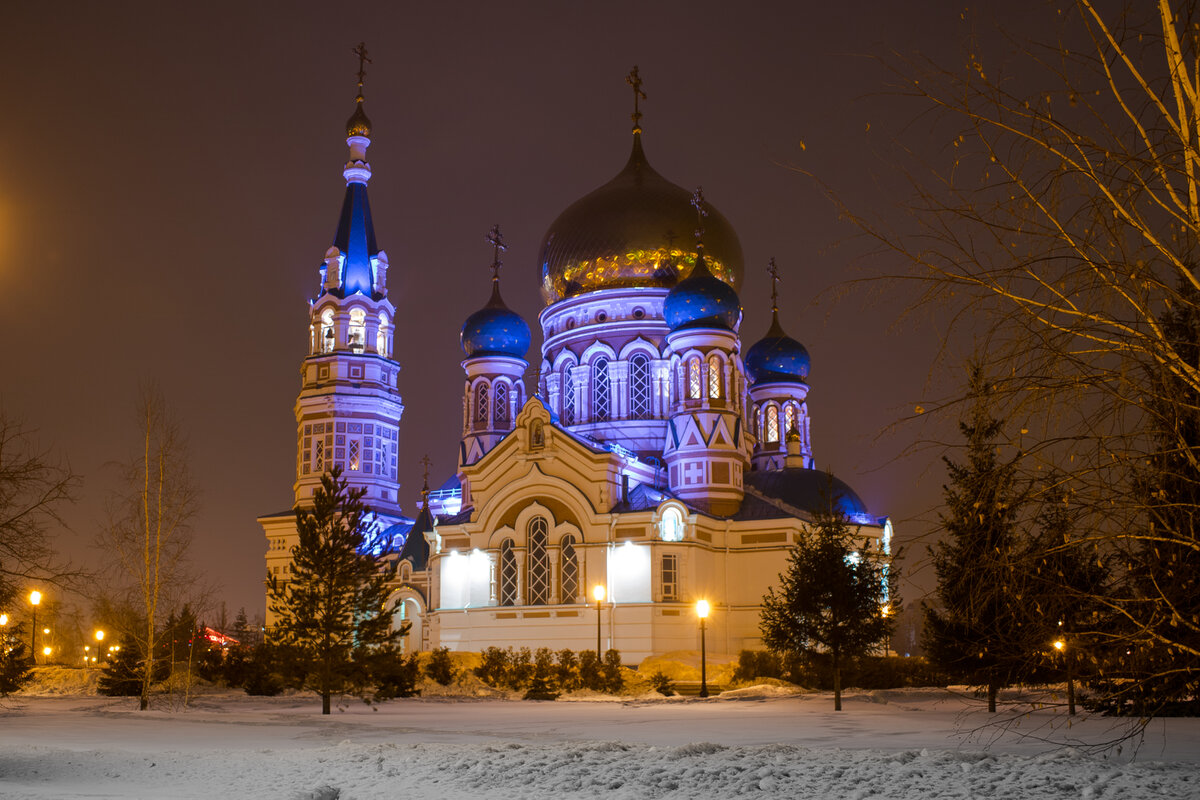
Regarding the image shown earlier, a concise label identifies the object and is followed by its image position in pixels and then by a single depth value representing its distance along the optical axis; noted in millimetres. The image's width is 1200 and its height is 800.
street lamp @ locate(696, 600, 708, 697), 27266
